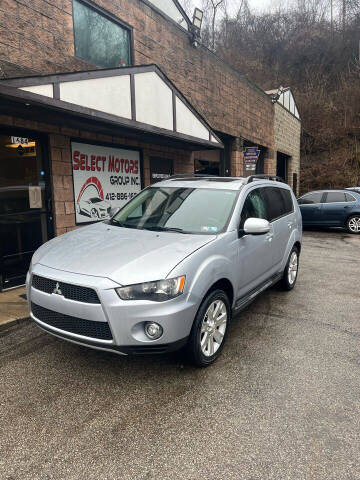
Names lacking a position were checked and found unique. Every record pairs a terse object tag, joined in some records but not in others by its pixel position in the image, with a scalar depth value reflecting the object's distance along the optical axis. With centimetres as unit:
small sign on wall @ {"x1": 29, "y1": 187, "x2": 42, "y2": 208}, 645
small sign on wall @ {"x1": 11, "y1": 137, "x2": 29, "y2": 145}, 612
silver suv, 288
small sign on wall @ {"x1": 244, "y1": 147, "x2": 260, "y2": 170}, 1052
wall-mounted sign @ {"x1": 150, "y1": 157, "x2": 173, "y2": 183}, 955
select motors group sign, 734
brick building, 583
